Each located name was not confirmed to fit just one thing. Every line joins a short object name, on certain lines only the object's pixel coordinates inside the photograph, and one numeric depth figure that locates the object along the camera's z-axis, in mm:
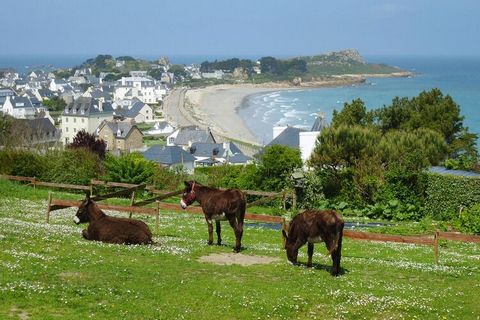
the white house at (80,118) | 132125
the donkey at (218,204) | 20484
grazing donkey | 17547
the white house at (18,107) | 167875
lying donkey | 21094
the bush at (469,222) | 29391
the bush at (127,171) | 42781
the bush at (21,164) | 44250
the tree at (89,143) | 61000
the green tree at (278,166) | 43781
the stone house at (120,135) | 113500
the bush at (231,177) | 44938
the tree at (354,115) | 57406
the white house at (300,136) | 60531
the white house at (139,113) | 161750
